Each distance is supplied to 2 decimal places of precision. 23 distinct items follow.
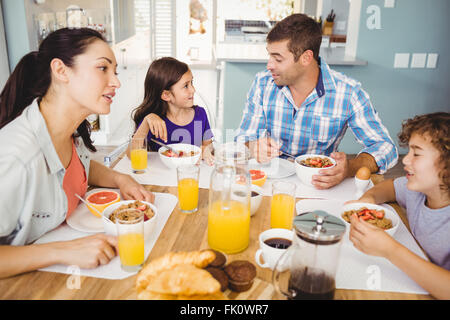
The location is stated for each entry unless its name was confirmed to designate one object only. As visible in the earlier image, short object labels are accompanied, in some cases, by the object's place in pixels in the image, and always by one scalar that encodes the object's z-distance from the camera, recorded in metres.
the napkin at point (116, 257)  0.96
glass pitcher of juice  1.04
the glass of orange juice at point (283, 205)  1.16
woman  0.99
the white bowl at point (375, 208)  1.20
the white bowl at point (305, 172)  1.49
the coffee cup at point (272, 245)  0.95
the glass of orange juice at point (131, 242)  0.96
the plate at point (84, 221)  1.16
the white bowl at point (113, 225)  1.09
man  1.94
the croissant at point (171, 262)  0.86
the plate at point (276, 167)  1.62
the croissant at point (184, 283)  0.79
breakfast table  0.89
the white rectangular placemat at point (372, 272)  0.95
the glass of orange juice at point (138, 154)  1.61
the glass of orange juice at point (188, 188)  1.27
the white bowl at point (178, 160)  1.64
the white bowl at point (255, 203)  1.22
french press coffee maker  0.81
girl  2.12
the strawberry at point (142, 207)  1.18
